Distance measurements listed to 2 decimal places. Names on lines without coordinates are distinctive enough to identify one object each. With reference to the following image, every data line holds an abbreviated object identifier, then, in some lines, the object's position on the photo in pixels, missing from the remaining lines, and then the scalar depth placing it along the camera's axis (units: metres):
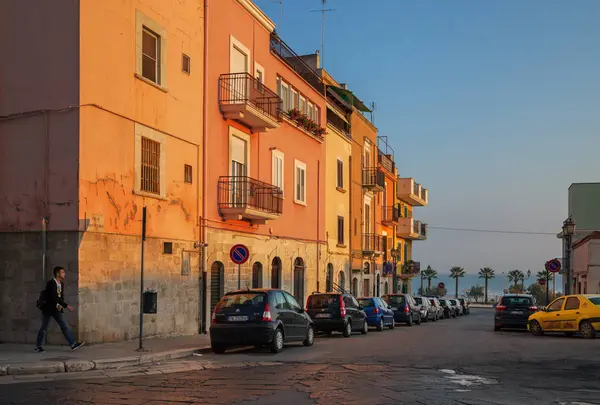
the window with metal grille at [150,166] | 20.05
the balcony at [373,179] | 46.63
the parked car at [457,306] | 56.18
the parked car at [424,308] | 41.16
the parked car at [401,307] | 35.81
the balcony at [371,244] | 46.22
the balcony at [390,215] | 53.53
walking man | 15.54
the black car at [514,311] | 28.78
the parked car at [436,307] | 45.64
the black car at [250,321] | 17.22
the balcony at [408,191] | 62.34
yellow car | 24.28
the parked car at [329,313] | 24.48
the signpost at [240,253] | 21.09
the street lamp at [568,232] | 32.38
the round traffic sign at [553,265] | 31.72
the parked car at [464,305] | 61.70
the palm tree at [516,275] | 135.25
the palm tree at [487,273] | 123.78
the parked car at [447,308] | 51.94
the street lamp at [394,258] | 51.86
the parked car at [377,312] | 29.55
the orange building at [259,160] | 24.48
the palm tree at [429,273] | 126.53
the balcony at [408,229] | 60.56
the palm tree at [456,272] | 124.86
